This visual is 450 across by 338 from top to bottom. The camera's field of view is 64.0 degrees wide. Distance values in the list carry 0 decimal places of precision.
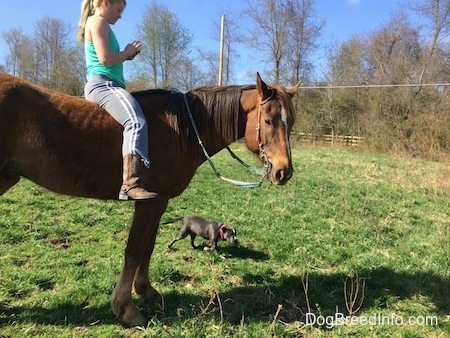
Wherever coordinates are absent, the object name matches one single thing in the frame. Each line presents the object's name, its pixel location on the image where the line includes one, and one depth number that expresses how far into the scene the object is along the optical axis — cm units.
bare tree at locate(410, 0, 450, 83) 2880
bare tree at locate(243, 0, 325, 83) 3522
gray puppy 545
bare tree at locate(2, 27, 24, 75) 3568
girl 313
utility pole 1878
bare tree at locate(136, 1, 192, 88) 3294
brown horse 317
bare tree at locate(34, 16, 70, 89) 3105
